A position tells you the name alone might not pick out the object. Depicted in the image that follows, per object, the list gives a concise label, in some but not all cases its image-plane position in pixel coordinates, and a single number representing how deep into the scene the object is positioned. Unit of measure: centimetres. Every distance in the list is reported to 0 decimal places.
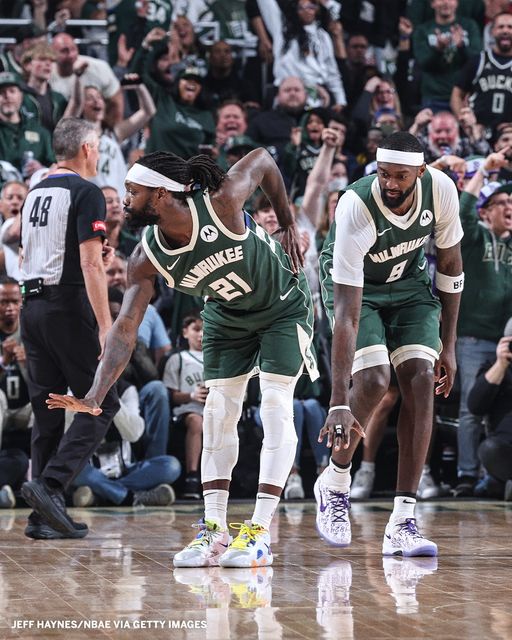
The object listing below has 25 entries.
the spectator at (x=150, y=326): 1600
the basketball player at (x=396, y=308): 941
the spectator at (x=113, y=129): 1839
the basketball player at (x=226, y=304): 861
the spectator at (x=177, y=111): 2002
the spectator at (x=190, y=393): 1536
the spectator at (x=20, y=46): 1994
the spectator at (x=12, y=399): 1452
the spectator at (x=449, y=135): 1909
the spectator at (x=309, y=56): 2219
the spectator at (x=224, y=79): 2184
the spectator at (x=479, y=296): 1581
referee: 1095
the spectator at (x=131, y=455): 1454
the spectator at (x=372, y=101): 2181
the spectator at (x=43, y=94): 1870
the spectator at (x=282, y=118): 2053
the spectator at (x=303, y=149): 1970
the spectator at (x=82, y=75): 1931
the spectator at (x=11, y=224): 1602
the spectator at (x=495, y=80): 2134
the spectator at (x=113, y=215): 1680
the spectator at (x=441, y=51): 2266
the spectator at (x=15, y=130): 1830
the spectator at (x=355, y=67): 2275
